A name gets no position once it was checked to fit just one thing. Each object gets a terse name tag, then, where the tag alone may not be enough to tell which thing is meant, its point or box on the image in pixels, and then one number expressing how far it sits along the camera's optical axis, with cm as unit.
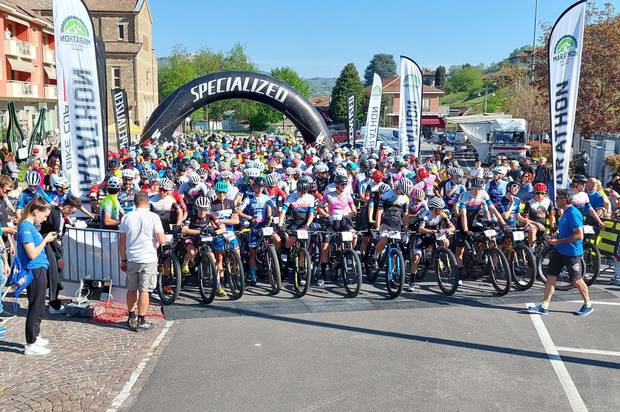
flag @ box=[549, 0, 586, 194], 1105
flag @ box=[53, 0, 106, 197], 959
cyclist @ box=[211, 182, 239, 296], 866
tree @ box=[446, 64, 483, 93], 14538
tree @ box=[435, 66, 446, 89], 15075
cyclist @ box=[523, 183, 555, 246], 974
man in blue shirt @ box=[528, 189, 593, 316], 777
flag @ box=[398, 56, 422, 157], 1714
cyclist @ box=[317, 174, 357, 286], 938
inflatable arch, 2523
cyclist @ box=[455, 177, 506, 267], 944
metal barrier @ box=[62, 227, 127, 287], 840
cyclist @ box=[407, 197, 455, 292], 900
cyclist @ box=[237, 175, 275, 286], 926
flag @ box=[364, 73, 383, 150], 2309
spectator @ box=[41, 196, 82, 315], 759
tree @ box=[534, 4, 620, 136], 2495
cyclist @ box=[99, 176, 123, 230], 862
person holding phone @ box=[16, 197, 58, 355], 630
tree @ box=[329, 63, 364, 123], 8612
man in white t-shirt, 707
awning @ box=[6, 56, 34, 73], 3919
